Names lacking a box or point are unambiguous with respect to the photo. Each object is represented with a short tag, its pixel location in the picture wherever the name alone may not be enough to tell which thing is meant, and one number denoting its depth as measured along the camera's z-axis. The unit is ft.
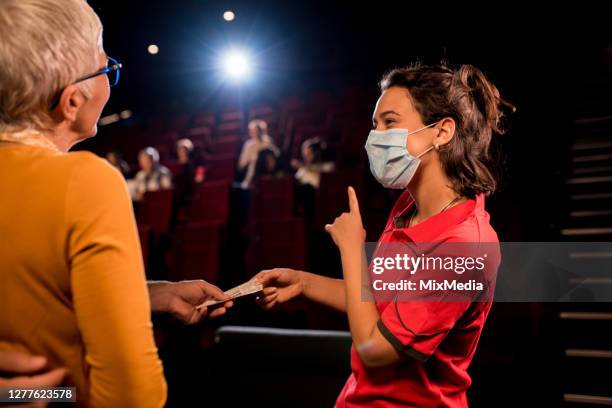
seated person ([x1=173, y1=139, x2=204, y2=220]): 17.07
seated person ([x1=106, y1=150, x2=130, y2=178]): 18.67
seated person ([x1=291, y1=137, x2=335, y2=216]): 13.82
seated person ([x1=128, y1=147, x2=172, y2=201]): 16.93
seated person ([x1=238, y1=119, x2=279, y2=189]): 17.40
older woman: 1.80
